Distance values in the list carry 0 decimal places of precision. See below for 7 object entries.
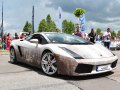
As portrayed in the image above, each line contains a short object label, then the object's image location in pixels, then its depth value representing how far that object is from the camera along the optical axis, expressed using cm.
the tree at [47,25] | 7800
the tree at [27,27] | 9305
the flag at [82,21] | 2272
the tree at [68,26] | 8262
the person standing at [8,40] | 2133
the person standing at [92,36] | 1591
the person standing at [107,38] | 1616
